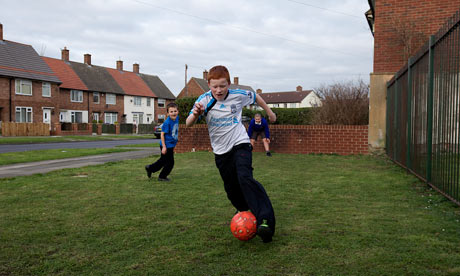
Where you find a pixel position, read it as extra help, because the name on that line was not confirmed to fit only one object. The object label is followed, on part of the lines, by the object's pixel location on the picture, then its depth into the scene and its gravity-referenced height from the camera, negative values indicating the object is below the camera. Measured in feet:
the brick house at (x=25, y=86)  122.83 +14.08
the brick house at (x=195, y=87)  216.95 +23.91
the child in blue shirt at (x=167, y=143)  26.68 -0.98
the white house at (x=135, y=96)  183.62 +15.63
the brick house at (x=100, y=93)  165.68 +15.81
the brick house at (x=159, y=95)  201.46 +17.54
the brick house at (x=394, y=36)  42.93 +10.68
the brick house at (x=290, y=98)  294.05 +24.50
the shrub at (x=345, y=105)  47.42 +2.96
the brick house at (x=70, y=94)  153.99 +13.90
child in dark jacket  44.55 +0.02
